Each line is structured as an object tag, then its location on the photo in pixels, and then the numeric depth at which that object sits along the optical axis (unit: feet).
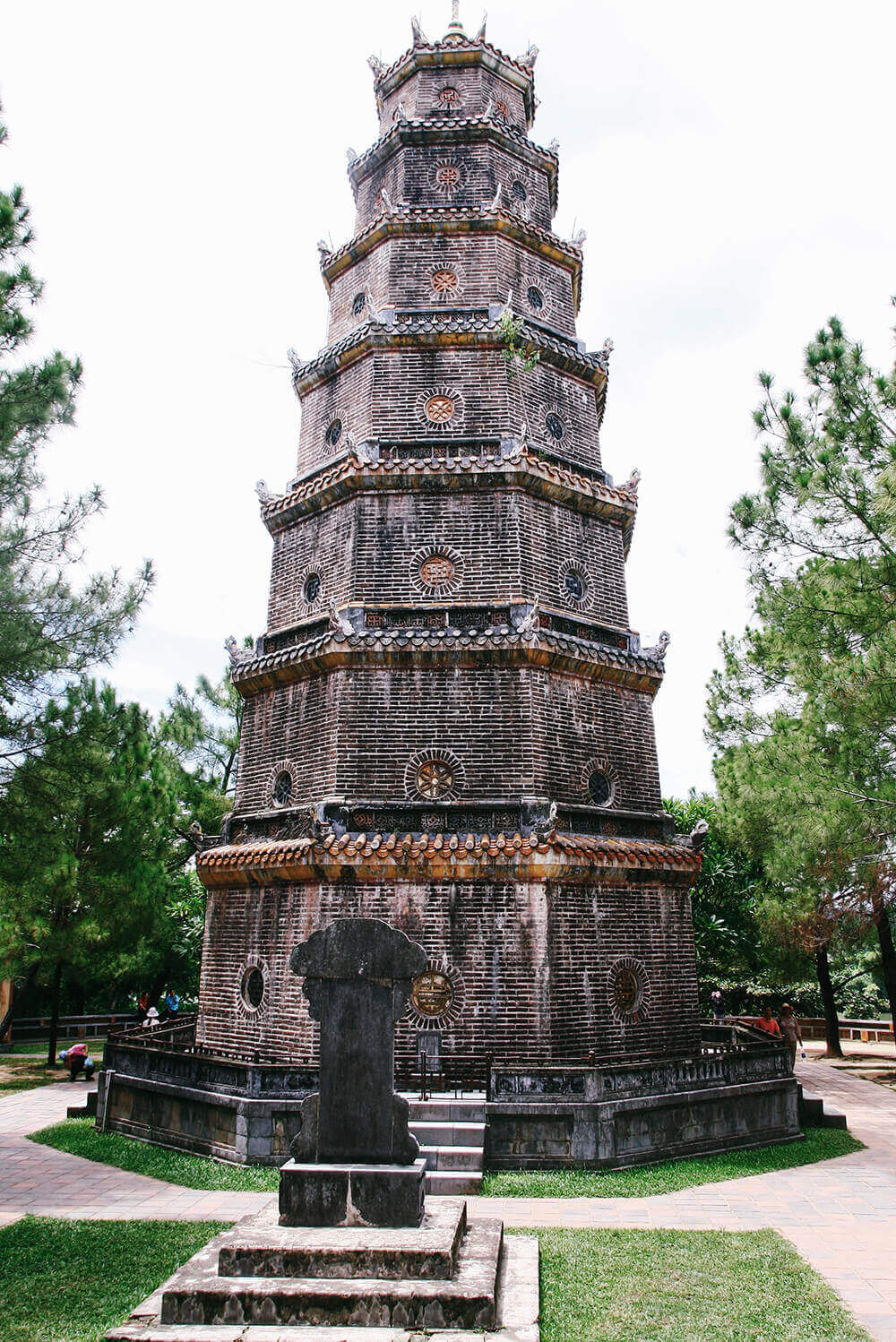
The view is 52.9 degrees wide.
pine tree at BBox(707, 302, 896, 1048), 39.99
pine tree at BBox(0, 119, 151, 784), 38.37
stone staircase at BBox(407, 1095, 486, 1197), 30.14
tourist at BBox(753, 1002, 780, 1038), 51.80
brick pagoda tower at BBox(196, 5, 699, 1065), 37.81
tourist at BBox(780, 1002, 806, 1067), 54.82
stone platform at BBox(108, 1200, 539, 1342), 17.62
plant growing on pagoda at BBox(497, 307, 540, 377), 48.27
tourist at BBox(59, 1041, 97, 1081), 59.93
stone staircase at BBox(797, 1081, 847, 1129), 43.52
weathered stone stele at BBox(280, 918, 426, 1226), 20.61
